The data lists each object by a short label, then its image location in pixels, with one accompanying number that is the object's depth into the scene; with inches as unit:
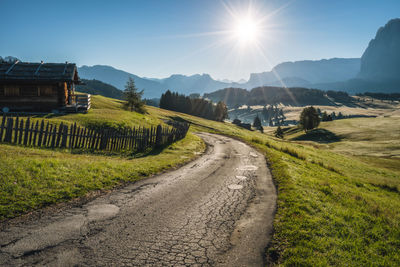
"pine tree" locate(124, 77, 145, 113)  1892.2
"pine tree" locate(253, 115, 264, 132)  4631.9
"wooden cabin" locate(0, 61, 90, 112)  1098.1
